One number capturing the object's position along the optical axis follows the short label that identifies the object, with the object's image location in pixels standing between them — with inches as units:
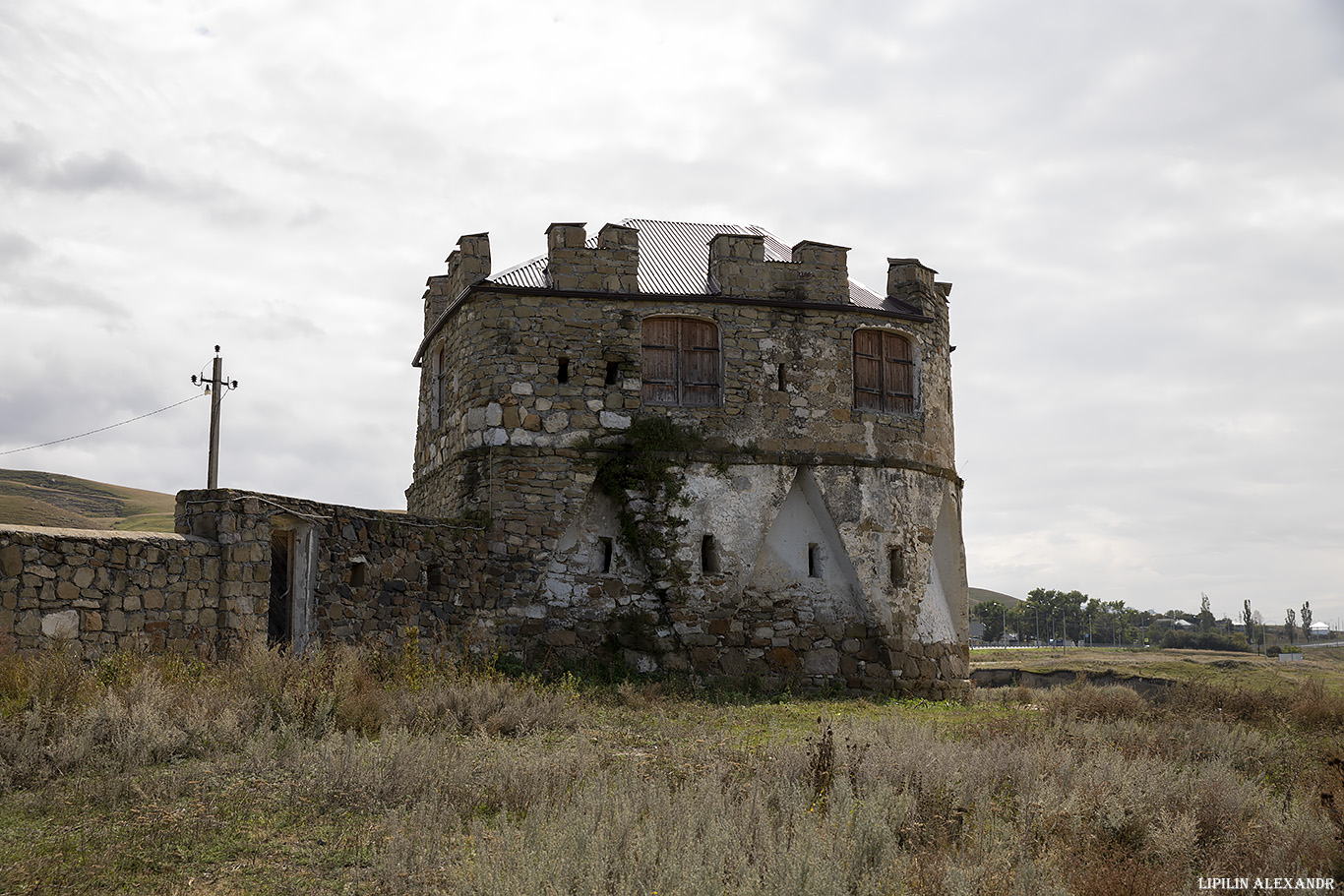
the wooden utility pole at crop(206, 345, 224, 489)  959.0
